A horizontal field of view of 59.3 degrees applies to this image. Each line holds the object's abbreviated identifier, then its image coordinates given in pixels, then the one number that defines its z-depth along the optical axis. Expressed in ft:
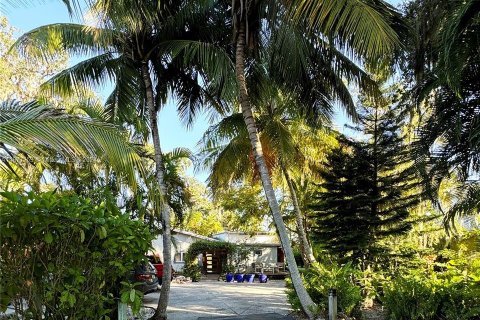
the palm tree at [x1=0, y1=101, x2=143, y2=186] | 12.37
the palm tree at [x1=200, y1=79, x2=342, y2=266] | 41.34
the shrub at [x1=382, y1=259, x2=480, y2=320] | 21.90
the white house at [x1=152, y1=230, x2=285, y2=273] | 88.17
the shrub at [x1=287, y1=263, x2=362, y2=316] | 29.30
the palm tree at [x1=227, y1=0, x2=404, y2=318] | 21.67
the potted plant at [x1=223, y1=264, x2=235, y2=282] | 84.70
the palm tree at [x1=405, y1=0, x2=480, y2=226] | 18.40
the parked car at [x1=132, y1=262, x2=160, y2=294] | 37.93
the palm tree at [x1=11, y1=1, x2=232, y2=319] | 30.19
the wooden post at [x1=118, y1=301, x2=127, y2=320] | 13.52
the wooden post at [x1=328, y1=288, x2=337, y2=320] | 26.48
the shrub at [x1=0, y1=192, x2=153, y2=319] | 11.57
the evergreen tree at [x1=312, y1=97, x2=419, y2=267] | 41.78
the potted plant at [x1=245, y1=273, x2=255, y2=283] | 75.82
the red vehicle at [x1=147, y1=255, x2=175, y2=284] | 57.26
